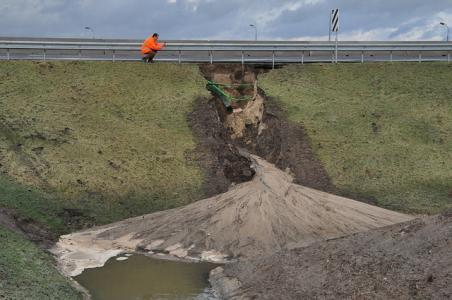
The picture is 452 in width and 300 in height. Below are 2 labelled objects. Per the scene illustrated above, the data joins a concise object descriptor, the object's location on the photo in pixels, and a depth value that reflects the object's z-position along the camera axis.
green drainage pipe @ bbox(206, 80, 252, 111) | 40.84
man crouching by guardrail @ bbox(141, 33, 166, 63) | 42.53
